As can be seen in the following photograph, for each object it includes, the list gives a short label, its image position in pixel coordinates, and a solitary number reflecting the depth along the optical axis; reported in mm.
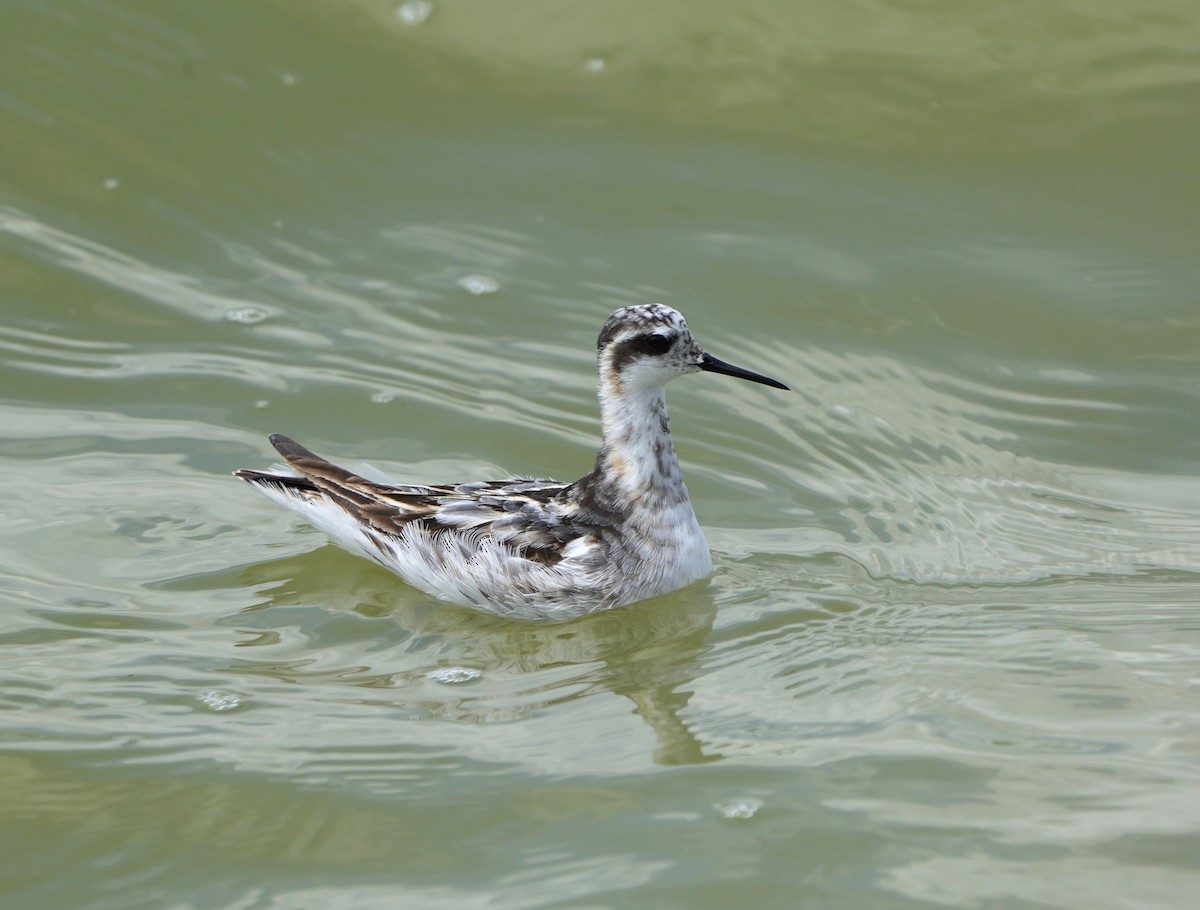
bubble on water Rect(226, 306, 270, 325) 19000
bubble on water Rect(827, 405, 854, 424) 17594
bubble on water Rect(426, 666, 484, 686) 13062
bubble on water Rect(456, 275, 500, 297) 19594
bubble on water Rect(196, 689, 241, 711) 12453
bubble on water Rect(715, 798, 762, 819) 10859
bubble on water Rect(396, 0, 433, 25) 22547
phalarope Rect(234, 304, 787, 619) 14578
